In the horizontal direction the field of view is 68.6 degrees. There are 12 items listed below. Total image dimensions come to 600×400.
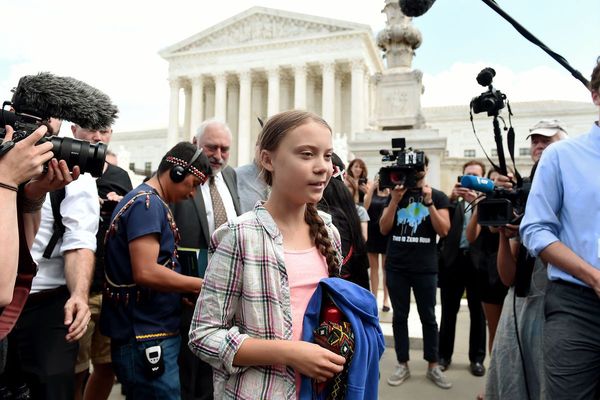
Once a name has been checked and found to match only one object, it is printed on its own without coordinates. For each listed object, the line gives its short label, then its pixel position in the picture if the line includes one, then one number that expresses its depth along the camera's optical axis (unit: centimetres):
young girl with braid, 137
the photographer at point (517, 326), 246
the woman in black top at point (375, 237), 636
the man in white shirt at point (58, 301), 217
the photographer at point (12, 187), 138
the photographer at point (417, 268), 420
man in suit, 283
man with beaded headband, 226
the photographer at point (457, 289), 459
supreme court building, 4403
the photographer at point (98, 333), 299
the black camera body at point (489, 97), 264
